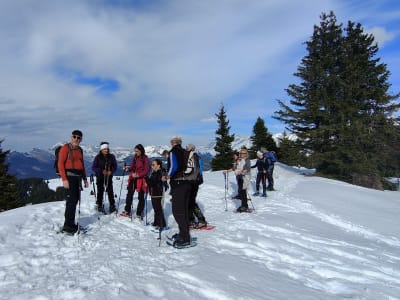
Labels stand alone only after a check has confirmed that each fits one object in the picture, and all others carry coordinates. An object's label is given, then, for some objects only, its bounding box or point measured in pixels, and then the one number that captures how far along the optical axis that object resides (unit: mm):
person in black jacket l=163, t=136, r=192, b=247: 6648
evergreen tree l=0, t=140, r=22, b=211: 26594
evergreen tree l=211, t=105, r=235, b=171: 42344
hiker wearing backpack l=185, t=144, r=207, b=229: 6816
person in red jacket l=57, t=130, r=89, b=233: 6992
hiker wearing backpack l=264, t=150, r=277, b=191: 15312
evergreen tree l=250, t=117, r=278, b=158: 43500
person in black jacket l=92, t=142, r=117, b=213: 9750
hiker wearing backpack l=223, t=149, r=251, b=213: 10992
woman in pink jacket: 9453
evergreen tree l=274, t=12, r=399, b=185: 24094
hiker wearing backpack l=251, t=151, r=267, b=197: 15109
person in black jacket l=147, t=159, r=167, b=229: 8297
